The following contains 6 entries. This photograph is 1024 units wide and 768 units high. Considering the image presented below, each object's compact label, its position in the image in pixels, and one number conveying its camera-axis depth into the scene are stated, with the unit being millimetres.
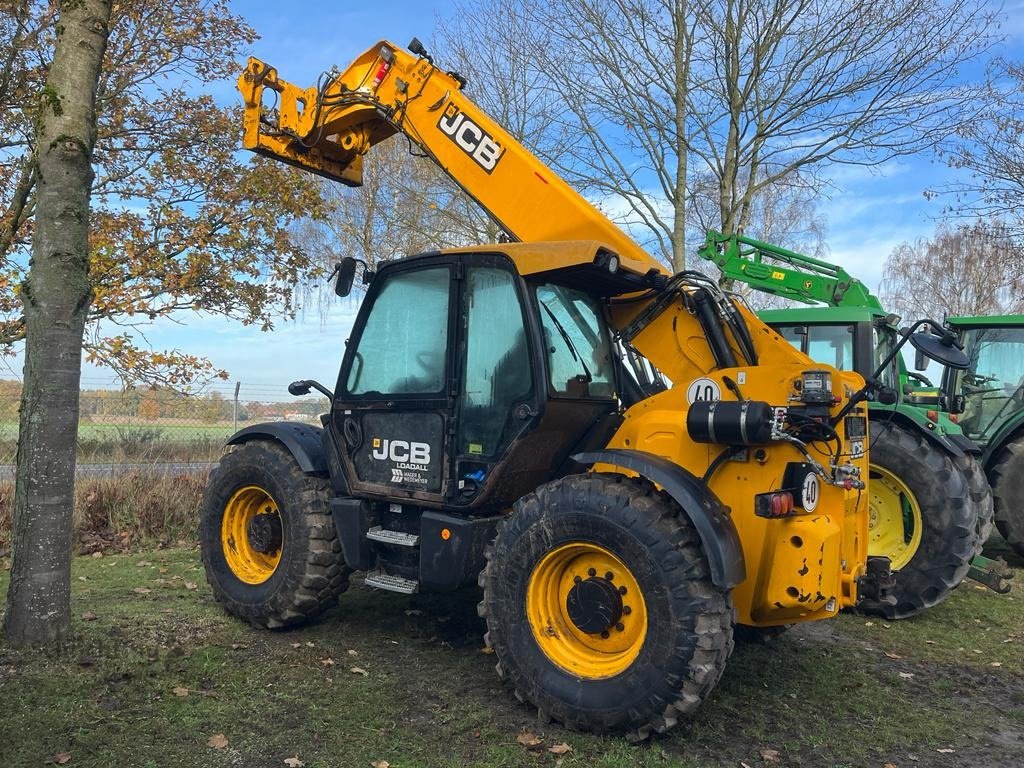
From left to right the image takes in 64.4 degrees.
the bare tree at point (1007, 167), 14828
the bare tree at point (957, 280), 28250
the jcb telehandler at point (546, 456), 3646
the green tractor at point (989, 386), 8172
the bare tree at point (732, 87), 11383
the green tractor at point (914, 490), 5836
